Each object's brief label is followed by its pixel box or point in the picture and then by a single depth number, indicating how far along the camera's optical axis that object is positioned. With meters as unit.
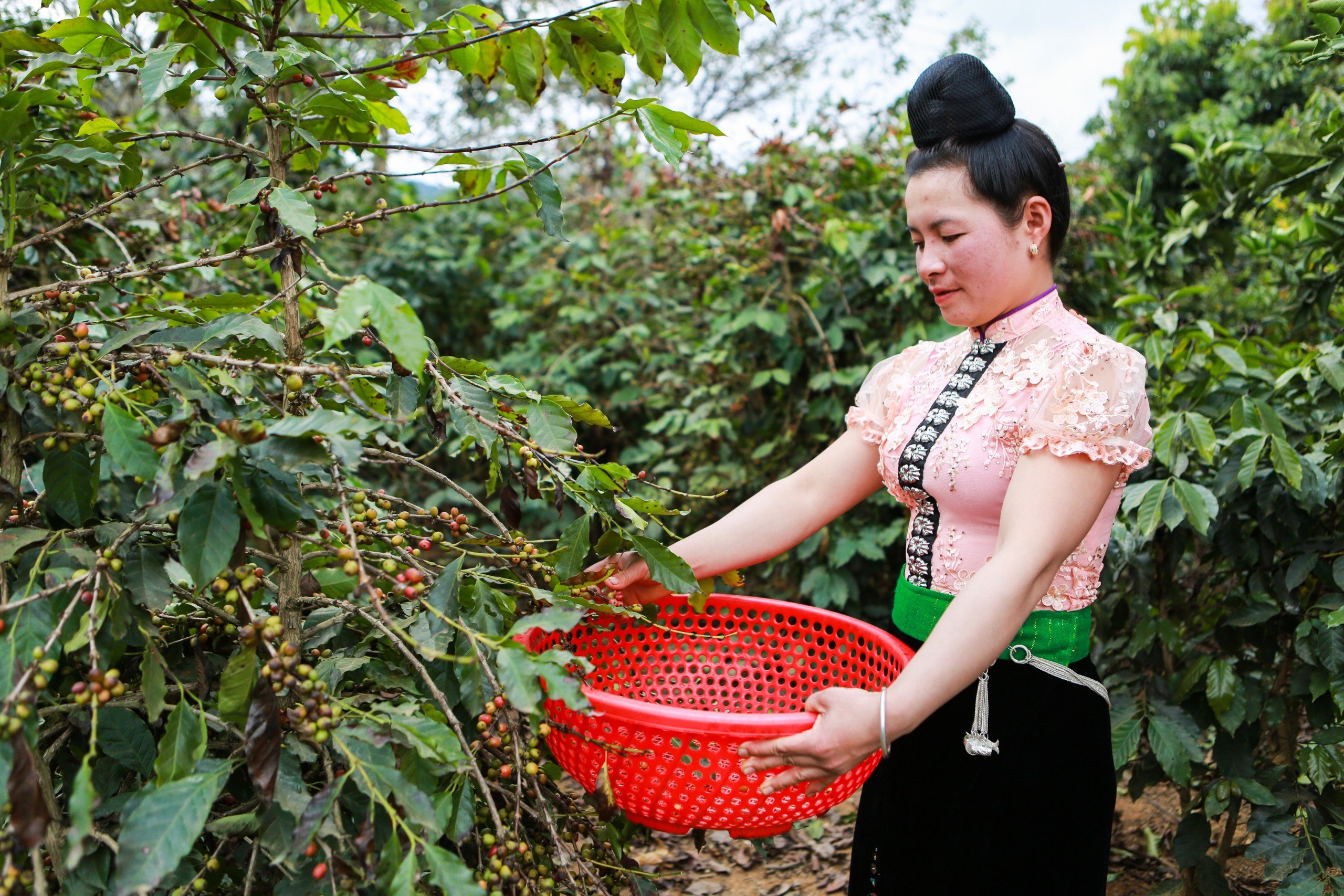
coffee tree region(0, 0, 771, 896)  0.89
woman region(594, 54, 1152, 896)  1.26
